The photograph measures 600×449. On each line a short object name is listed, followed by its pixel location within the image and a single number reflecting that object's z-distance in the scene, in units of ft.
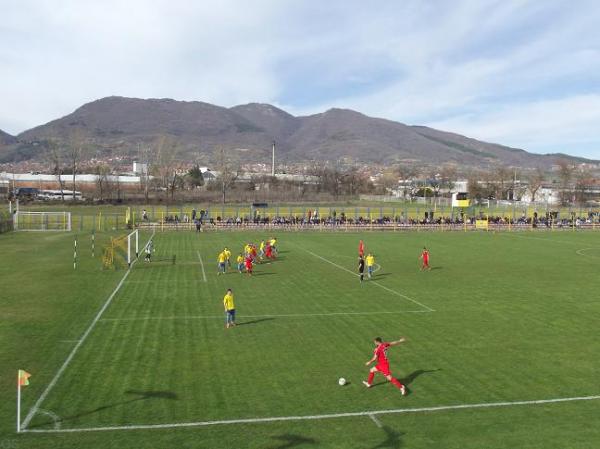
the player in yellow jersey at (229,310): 69.31
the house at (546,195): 451.12
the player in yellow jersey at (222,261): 112.78
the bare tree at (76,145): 402.48
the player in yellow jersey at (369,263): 108.17
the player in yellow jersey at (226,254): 113.53
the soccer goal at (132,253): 121.81
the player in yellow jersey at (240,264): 114.30
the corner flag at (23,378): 39.72
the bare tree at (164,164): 458.74
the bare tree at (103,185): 369.22
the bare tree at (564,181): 438.44
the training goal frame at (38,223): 207.79
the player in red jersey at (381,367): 48.93
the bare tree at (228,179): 408.40
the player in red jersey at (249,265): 111.86
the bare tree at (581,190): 419.74
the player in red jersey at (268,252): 137.59
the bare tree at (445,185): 625.41
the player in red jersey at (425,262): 122.01
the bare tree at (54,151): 390.13
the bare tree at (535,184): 460.88
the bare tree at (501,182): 496.64
